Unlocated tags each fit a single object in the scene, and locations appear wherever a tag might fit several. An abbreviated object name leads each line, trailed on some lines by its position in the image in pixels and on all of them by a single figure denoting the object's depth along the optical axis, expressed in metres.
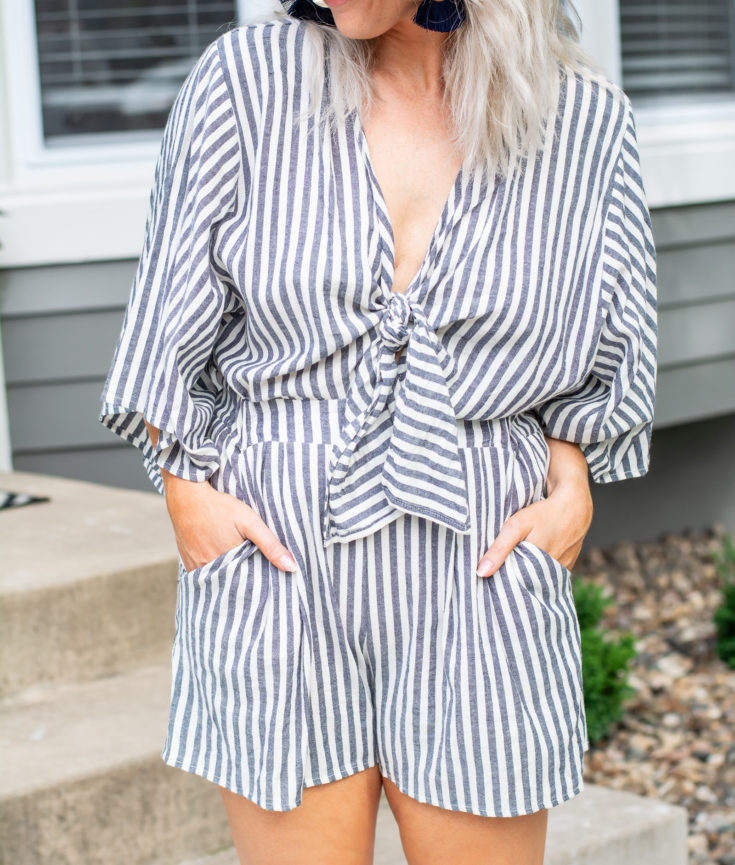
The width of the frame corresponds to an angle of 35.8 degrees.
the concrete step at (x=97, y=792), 2.00
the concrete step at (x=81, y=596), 2.41
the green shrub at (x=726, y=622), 3.72
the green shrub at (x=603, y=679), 3.14
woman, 1.26
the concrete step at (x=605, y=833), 2.18
